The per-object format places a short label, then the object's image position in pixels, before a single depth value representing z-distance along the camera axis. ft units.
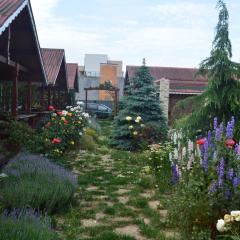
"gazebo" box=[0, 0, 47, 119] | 25.91
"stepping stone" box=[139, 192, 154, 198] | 23.90
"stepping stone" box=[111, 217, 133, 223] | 19.11
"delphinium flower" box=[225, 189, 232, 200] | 15.89
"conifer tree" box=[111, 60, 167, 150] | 45.85
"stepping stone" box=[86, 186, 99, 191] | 25.46
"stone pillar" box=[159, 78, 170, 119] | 77.26
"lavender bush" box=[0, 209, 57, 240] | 12.76
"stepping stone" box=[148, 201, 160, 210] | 21.24
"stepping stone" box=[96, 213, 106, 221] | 19.30
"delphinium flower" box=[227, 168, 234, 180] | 15.78
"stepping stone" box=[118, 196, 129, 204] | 22.84
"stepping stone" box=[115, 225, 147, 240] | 16.96
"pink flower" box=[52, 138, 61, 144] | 32.35
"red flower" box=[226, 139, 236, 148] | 17.01
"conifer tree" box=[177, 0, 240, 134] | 28.71
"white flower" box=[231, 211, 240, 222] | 11.72
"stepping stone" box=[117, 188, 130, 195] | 24.67
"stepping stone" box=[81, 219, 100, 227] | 18.08
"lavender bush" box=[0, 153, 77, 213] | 18.07
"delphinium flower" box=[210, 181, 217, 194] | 15.74
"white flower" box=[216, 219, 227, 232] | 11.97
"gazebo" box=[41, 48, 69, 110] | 62.18
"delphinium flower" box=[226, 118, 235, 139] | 17.19
